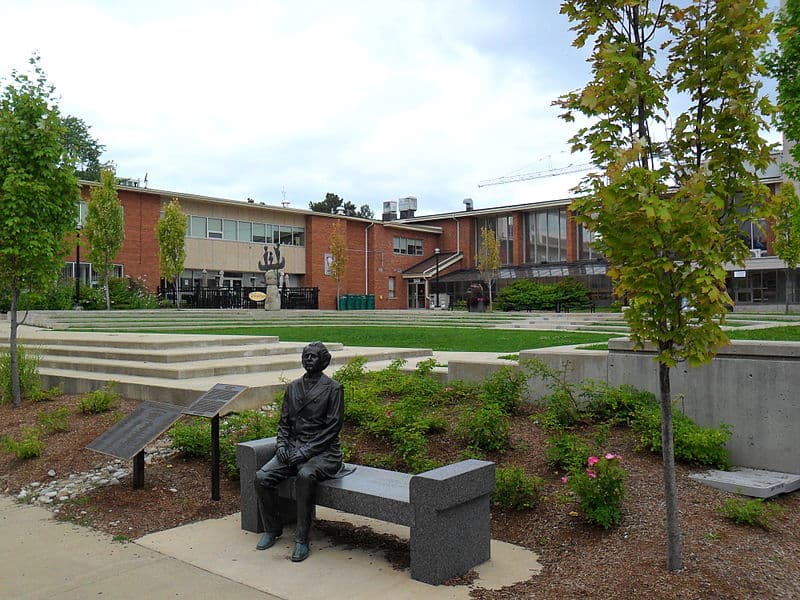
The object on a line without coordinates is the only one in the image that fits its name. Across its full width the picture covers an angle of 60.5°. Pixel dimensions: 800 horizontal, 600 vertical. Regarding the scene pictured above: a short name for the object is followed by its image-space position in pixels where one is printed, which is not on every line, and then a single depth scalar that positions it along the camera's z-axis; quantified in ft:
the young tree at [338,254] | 158.40
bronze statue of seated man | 18.10
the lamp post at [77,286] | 103.23
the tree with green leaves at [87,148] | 218.79
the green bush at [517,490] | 19.47
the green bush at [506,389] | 26.35
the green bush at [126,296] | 111.96
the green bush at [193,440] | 25.55
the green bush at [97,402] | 31.55
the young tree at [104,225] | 108.99
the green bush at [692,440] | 21.47
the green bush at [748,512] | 17.44
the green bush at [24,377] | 36.04
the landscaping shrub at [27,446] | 26.51
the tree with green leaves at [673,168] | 13.79
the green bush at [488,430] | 23.21
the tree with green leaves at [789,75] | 51.06
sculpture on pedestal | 119.24
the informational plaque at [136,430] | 22.04
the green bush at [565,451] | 20.88
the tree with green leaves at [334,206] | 369.30
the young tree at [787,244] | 111.60
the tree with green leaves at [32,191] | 33.45
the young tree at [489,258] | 166.91
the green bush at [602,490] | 17.66
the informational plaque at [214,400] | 21.63
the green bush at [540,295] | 149.89
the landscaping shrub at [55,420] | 29.50
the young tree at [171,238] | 124.57
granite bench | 15.58
